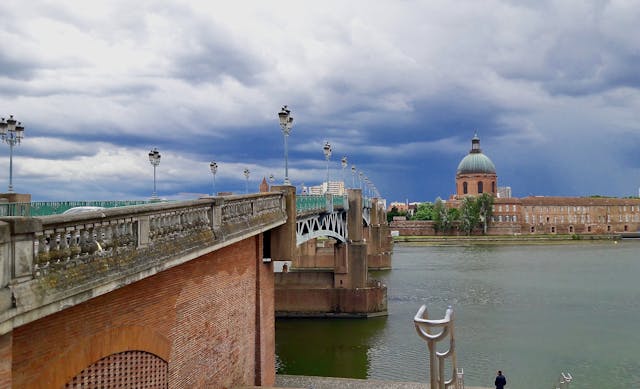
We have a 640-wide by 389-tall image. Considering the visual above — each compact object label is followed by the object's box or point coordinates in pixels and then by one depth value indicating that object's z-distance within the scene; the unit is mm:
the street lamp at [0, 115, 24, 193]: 21875
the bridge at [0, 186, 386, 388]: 6793
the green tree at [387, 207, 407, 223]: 160250
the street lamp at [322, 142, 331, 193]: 34938
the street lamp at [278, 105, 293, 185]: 19906
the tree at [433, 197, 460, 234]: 130625
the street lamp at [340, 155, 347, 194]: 47781
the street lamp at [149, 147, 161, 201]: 25297
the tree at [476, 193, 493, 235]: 130875
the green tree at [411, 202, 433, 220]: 147750
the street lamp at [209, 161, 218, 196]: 35250
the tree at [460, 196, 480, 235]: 128000
